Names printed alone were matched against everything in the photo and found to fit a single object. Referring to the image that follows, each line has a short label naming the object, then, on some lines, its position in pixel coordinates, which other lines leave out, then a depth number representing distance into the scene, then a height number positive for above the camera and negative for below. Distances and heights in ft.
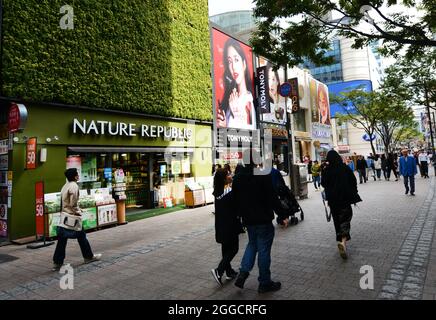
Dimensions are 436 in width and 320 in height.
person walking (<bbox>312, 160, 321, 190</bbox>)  55.47 -0.94
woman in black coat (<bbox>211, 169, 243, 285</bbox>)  14.30 -2.79
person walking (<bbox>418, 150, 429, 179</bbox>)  62.95 -0.25
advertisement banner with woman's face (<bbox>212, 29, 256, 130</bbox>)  54.80 +17.38
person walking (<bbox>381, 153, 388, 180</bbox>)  66.05 -0.71
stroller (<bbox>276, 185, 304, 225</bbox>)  25.68 -2.73
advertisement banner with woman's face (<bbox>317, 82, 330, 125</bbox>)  106.52 +23.15
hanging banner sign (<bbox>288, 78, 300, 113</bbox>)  70.57 +19.31
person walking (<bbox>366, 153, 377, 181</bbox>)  70.32 +0.81
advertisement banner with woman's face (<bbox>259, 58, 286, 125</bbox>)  69.36 +17.44
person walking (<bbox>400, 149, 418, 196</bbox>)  39.01 -0.65
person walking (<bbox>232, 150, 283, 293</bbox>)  13.03 -2.06
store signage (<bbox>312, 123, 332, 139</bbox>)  100.18 +12.82
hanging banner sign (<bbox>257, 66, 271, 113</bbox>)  63.57 +16.98
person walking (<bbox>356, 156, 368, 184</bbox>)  62.34 -0.46
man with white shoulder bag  18.19 -2.67
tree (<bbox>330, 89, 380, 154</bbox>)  94.45 +20.51
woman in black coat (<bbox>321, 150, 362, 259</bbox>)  17.53 -1.61
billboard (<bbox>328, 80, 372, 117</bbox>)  167.25 +47.36
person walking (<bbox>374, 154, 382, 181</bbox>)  68.05 -0.23
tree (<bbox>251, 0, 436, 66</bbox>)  21.63 +11.17
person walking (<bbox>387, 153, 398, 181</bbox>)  64.59 +0.11
